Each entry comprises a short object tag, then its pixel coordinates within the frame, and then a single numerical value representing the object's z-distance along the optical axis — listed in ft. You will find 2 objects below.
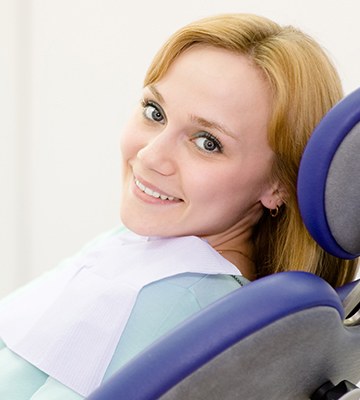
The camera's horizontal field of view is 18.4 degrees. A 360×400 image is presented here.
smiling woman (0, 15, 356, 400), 3.08
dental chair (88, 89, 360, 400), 2.42
